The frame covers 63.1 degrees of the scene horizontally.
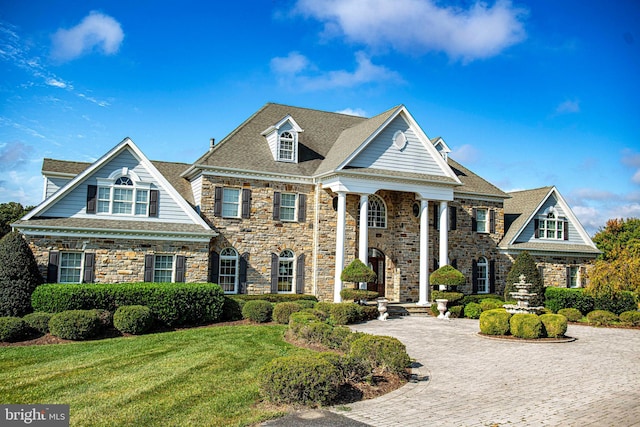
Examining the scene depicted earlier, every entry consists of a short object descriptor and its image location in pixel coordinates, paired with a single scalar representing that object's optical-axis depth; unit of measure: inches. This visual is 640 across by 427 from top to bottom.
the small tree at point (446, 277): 1013.2
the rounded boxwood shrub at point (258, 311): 841.5
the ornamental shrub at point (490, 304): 1008.9
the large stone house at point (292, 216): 860.6
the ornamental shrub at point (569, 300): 1106.1
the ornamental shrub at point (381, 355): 461.7
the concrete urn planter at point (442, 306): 990.4
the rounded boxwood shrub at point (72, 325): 672.4
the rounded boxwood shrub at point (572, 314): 994.1
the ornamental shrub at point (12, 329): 653.3
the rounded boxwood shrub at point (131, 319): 710.5
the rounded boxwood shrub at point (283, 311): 832.3
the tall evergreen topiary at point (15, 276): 731.4
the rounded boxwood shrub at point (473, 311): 1003.3
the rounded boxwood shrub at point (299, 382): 374.6
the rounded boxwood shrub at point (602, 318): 936.9
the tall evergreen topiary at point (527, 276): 1098.1
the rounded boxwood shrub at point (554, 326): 719.1
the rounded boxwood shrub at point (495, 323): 735.7
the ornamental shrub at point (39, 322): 690.2
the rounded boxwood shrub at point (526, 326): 713.0
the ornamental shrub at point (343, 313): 843.4
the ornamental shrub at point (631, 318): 925.8
